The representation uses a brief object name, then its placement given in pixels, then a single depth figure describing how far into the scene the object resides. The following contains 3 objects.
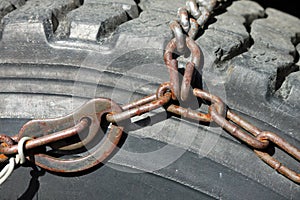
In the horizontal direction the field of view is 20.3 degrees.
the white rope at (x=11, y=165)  0.76
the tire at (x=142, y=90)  0.77
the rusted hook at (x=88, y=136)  0.76
